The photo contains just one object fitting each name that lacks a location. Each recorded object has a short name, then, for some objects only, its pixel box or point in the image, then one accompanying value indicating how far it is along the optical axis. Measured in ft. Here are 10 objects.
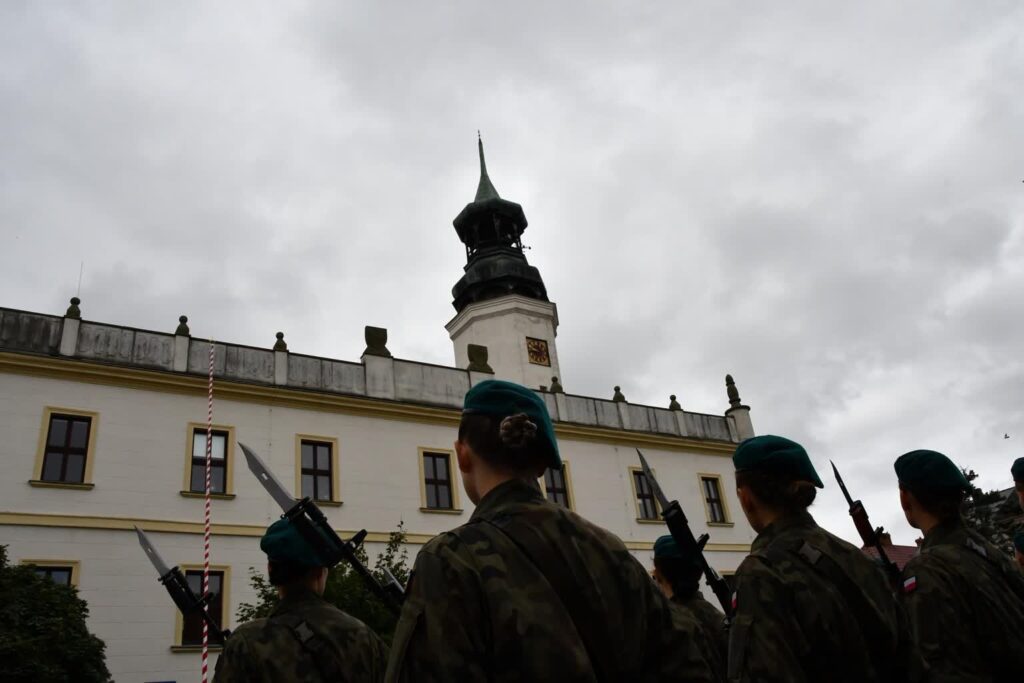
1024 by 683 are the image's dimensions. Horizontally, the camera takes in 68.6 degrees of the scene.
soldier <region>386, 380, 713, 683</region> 6.01
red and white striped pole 47.37
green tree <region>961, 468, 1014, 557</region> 124.57
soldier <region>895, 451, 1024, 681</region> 11.05
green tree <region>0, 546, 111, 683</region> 32.40
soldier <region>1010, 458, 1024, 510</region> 18.01
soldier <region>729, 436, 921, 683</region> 9.01
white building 52.31
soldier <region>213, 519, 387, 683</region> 12.64
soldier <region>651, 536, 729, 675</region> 16.58
